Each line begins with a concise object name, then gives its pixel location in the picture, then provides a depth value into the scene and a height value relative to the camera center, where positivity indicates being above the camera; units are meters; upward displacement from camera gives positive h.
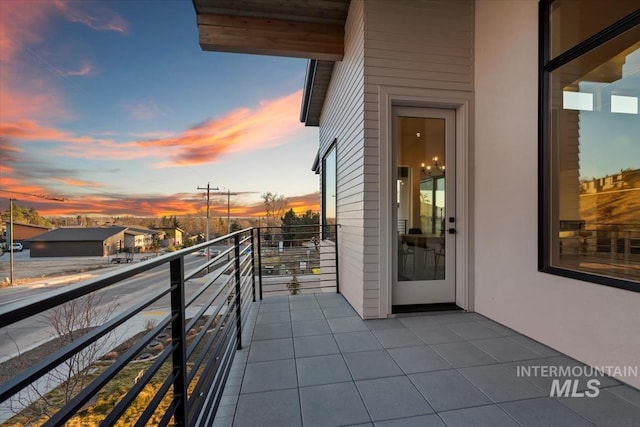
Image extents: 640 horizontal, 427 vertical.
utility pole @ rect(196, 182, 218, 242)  19.73 +1.82
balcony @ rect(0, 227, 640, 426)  0.88 -1.06
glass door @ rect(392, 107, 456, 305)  3.20 +0.07
